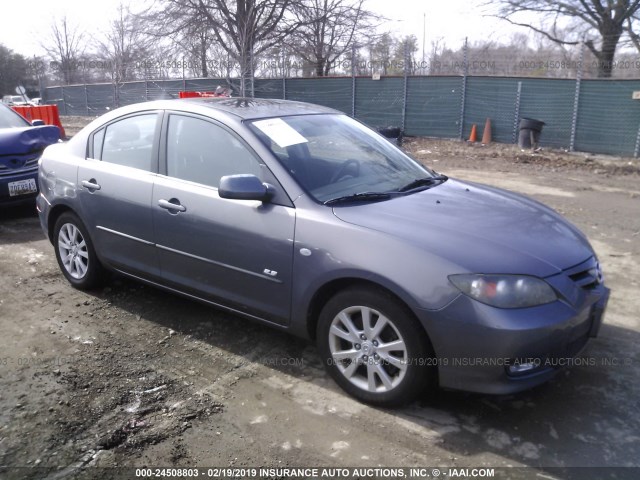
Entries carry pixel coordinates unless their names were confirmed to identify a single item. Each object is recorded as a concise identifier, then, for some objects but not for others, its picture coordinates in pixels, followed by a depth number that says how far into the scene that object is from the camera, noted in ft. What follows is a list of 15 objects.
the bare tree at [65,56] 141.59
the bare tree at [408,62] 53.83
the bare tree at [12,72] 166.81
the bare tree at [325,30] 76.79
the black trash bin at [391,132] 17.58
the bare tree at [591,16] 73.15
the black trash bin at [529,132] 45.75
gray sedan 9.00
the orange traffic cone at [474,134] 51.47
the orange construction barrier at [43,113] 46.93
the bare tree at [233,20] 74.49
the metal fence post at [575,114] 44.52
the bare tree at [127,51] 77.25
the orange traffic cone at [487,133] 50.24
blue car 22.70
